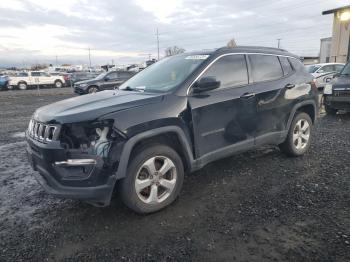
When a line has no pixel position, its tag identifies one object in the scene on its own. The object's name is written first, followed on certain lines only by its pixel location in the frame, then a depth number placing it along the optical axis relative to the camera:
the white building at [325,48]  30.09
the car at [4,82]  27.83
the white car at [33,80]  28.73
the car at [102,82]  18.72
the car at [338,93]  8.82
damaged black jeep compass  3.05
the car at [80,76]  30.13
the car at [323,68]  15.88
